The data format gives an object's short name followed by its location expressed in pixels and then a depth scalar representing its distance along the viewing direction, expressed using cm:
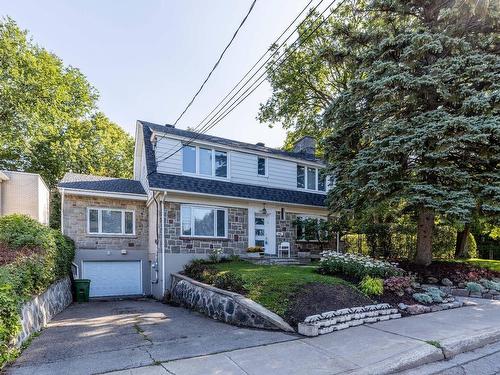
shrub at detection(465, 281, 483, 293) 880
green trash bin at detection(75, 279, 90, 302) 1205
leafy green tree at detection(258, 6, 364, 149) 1902
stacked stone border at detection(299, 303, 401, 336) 560
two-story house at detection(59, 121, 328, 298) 1231
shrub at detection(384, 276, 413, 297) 772
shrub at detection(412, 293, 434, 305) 740
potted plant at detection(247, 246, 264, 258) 1316
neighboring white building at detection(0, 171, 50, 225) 1287
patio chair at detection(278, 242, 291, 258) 1433
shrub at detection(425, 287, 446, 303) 754
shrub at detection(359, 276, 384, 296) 730
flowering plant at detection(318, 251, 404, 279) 848
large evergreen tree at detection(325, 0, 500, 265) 897
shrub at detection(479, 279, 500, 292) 878
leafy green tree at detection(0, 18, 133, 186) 1970
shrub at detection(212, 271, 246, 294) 778
